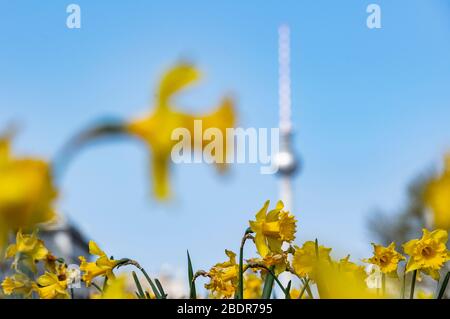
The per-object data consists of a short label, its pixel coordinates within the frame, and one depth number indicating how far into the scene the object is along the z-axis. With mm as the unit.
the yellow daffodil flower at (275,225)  2019
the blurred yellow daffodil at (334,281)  1107
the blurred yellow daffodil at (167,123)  1141
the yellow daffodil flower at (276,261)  2057
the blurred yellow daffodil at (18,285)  2380
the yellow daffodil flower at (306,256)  2010
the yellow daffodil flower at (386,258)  2173
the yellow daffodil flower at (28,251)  2345
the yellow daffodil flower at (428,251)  2132
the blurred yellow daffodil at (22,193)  1186
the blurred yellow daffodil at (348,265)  2078
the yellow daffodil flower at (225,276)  2119
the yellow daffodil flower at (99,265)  2132
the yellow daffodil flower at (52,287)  2281
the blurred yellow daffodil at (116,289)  1667
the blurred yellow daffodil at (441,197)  1960
